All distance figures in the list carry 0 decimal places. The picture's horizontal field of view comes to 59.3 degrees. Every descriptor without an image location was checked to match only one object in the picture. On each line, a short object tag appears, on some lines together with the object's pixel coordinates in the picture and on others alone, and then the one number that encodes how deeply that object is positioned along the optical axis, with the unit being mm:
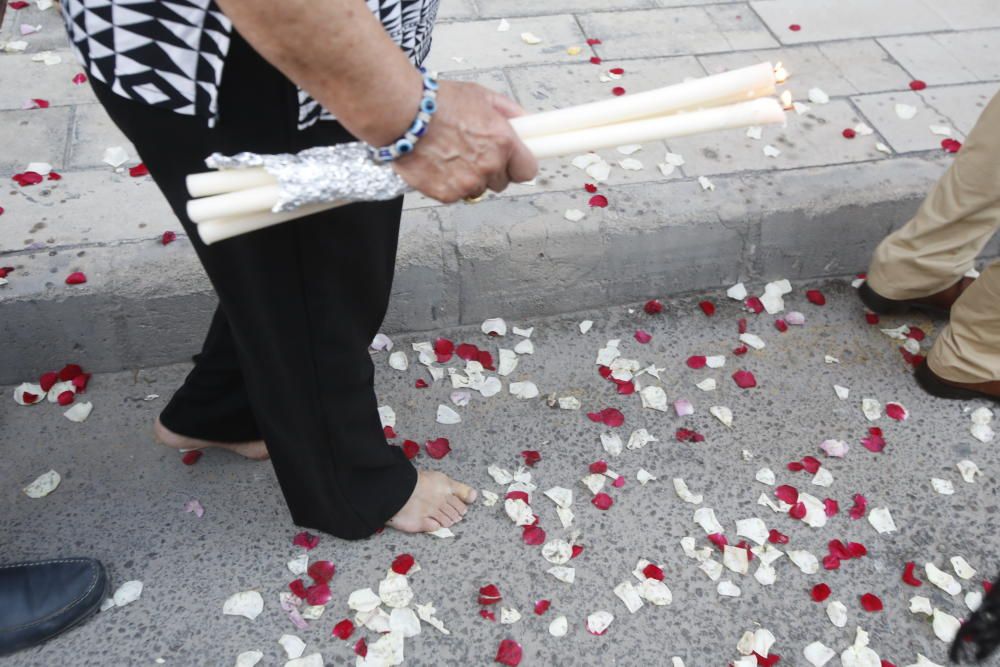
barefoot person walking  1159
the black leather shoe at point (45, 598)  1942
